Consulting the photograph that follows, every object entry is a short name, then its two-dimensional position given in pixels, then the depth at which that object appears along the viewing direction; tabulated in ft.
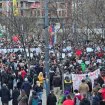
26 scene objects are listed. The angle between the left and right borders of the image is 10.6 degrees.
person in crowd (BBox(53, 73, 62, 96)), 82.99
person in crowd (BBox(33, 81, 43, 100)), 72.64
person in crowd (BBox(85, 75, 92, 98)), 72.82
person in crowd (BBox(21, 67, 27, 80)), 89.15
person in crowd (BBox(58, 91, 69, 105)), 62.59
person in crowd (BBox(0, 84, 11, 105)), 69.59
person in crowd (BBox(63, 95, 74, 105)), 58.95
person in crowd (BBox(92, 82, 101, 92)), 65.09
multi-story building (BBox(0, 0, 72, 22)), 107.24
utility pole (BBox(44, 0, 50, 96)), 71.14
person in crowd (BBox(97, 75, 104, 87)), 76.79
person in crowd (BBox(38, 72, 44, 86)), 85.46
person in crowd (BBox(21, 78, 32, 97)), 75.72
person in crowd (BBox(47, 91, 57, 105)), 65.00
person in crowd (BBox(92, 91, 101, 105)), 60.80
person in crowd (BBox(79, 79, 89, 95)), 67.15
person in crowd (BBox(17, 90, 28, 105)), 61.77
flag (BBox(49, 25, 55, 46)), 96.08
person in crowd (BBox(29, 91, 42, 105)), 62.44
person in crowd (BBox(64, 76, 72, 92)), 77.51
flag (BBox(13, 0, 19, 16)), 130.11
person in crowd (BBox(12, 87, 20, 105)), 68.54
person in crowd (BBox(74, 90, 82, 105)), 61.41
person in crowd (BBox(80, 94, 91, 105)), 58.75
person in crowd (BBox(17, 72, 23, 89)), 85.59
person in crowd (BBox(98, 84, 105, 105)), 64.97
